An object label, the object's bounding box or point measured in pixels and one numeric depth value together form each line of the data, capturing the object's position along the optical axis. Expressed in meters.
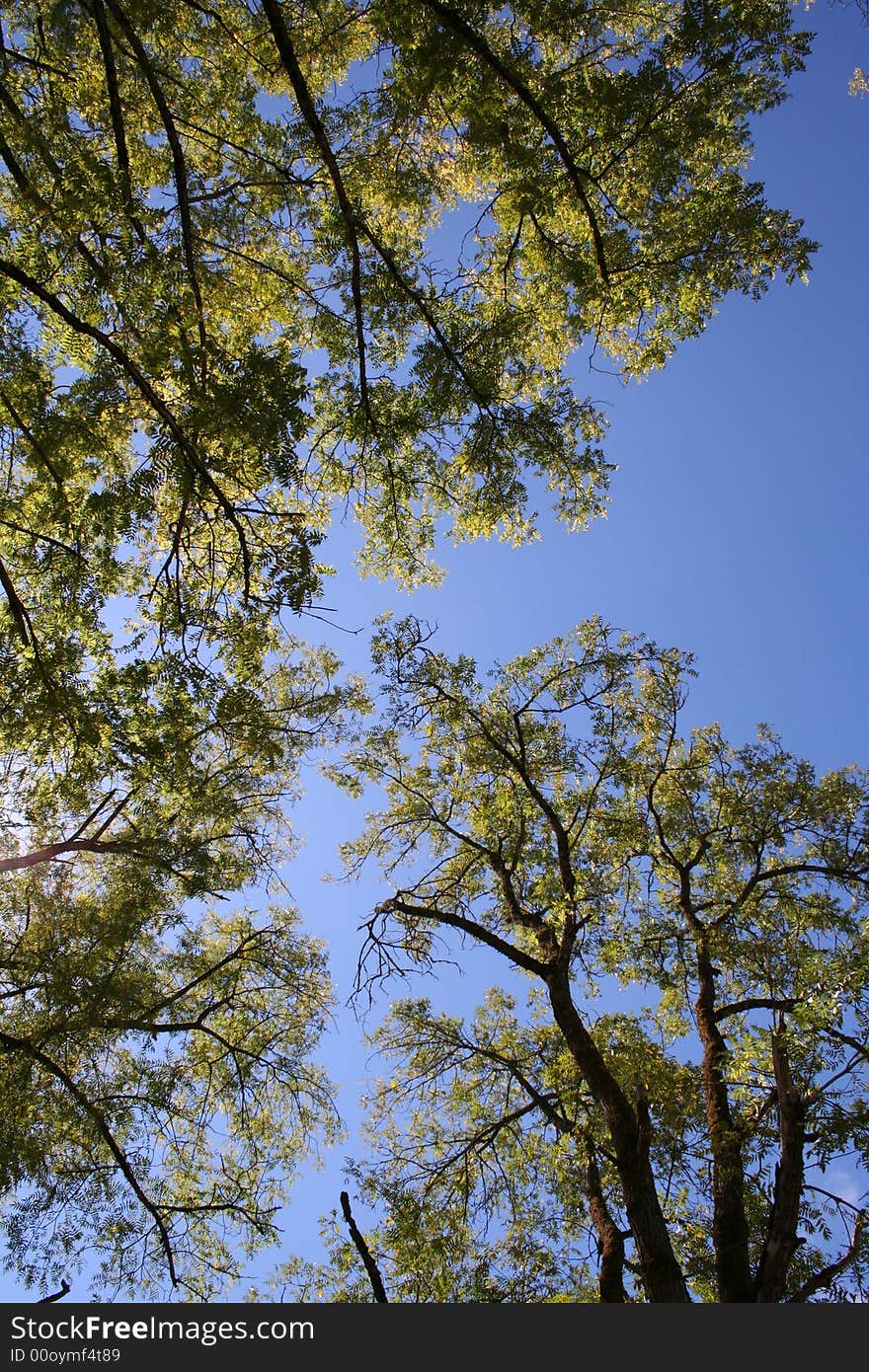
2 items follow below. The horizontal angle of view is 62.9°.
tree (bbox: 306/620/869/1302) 5.20
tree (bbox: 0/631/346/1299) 5.85
